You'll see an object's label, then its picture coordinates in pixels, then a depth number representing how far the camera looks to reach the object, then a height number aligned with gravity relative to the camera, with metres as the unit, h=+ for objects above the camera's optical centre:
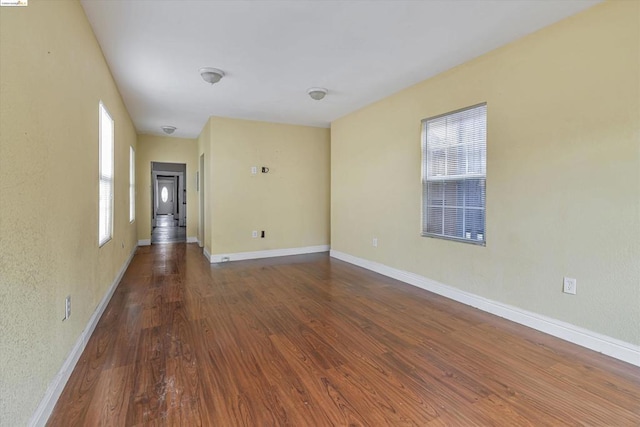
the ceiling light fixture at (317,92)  3.83 +1.45
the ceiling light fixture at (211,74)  3.19 +1.40
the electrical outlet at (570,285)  2.33 -0.57
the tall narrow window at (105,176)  3.03 +0.32
